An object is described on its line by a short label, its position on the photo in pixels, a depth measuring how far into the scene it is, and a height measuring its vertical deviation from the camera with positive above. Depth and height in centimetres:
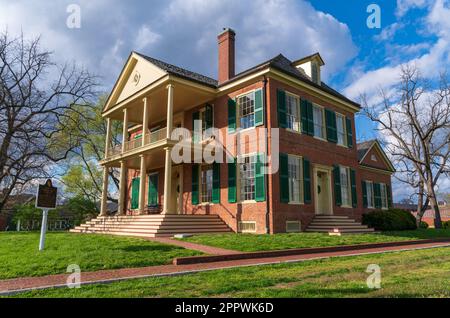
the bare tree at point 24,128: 2044 +549
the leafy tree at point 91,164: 3142 +511
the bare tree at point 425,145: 2636 +592
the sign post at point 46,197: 1034 +69
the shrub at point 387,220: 1922 +7
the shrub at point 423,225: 2997 -30
